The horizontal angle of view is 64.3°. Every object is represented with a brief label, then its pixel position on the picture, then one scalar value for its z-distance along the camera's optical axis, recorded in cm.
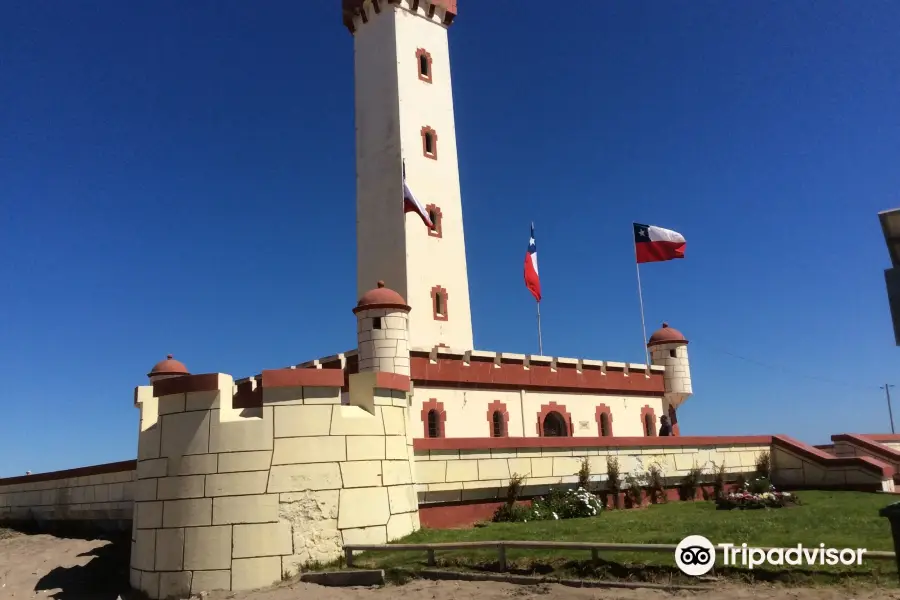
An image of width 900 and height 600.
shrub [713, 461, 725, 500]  1955
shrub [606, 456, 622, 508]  1777
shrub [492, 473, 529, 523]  1559
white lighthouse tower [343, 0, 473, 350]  2544
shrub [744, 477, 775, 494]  1714
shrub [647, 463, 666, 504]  1845
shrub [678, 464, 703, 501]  1902
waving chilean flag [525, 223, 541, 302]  2732
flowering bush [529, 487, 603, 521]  1566
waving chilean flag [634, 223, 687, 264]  2673
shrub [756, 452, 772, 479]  2061
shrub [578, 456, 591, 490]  1738
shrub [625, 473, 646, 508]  1788
